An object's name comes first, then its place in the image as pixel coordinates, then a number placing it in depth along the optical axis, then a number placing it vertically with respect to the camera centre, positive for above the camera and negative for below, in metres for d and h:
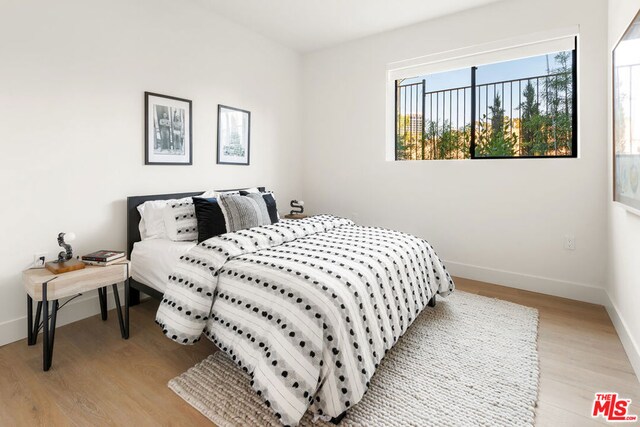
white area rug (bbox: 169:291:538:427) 1.49 -0.91
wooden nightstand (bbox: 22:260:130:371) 1.85 -0.46
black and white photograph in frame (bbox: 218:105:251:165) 3.50 +0.85
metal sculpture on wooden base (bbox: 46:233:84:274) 2.02 -0.34
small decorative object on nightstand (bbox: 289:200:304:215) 4.15 +0.06
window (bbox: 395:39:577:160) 3.09 +1.08
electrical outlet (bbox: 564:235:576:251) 2.91 -0.28
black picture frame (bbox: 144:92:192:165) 2.86 +0.74
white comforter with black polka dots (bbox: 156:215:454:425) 1.41 -0.50
